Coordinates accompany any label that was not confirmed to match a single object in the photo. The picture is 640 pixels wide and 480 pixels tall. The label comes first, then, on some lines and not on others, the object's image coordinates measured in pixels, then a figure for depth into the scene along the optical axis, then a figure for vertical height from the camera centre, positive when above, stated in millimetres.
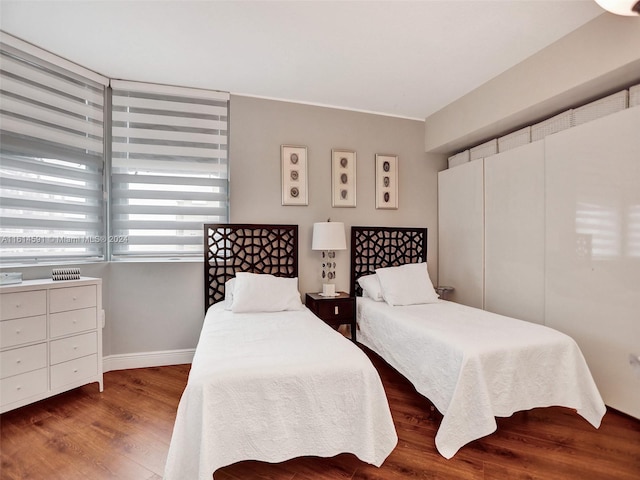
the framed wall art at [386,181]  3570 +690
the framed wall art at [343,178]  3408 +689
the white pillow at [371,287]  3078 -479
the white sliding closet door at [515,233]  2594 +71
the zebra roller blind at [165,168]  2865 +693
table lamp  3041 +10
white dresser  2000 -703
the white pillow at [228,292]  2748 -482
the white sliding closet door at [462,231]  3188 +99
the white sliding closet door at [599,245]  1994 -34
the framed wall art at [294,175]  3238 +685
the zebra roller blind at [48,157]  2250 +659
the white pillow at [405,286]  2921 -443
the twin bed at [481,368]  1763 -803
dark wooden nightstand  2984 -675
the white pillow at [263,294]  2625 -475
